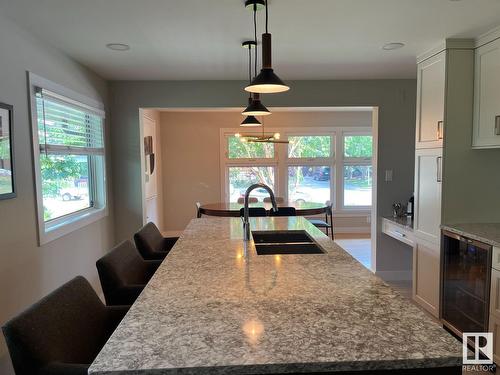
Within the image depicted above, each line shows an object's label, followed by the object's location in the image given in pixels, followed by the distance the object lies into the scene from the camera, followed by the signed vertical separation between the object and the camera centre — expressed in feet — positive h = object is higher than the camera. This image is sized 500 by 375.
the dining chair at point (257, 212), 12.89 -1.76
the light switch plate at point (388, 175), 13.23 -0.46
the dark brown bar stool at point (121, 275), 5.70 -1.90
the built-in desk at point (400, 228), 11.06 -2.24
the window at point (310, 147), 21.68 +1.06
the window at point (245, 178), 21.61 -0.83
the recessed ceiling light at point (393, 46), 9.07 +3.09
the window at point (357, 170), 21.81 -0.43
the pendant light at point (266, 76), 5.88 +1.51
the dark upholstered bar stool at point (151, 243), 7.87 -1.87
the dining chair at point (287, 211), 13.23 -1.80
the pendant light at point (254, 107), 8.77 +1.48
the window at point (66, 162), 8.34 +0.15
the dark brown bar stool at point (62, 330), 3.44 -1.88
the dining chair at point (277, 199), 17.82 -1.87
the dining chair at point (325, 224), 15.59 -2.94
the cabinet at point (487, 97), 8.16 +1.57
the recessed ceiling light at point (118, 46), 8.81 +3.08
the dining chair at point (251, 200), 17.72 -1.87
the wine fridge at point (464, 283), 7.57 -2.90
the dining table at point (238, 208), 14.07 -1.88
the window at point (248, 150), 21.44 +0.91
